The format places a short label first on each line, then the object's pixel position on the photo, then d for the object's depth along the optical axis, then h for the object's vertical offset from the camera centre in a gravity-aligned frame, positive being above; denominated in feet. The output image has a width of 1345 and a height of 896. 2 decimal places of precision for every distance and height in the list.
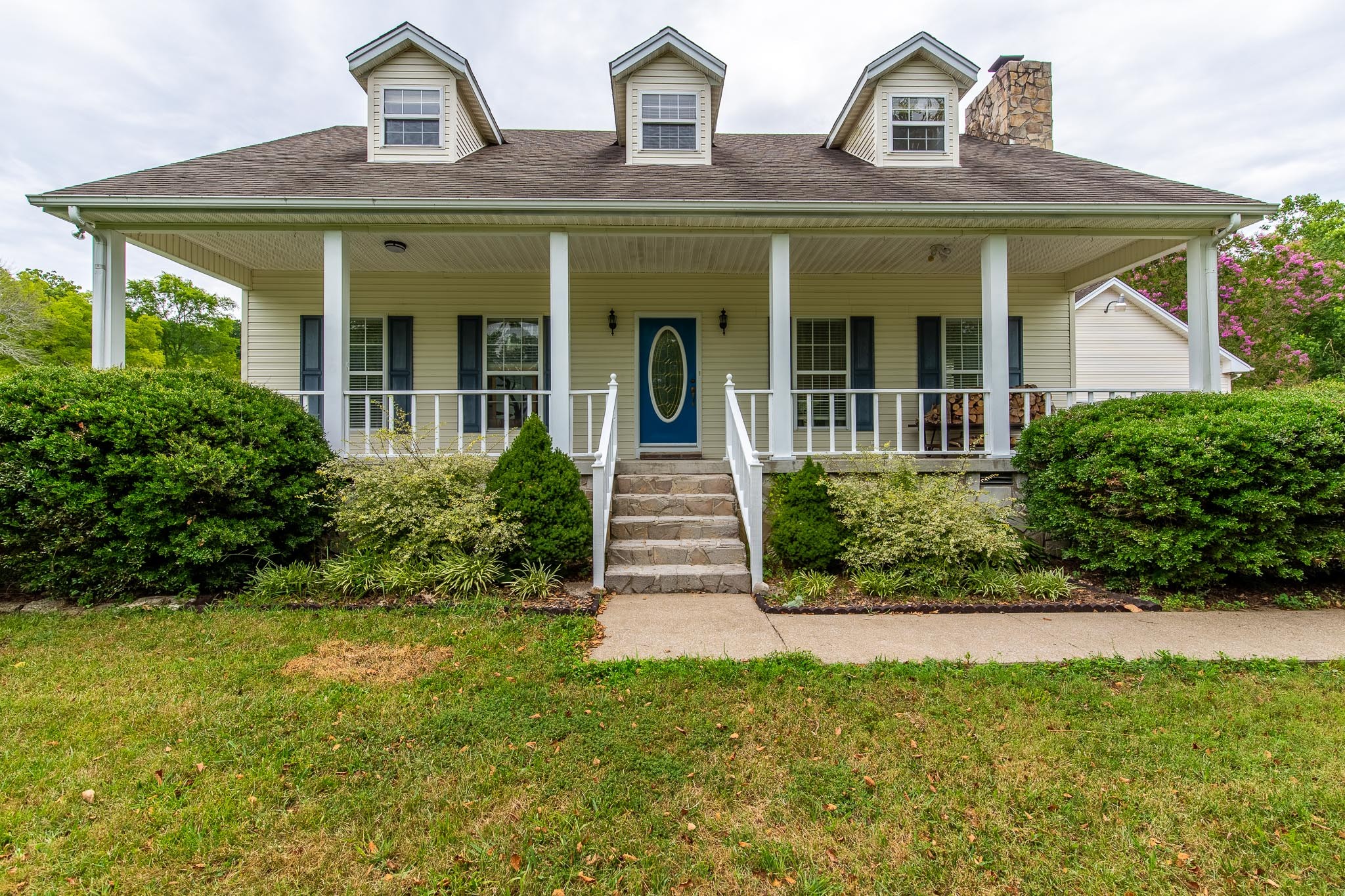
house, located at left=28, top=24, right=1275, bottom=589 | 19.84 +8.35
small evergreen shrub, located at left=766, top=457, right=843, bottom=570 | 17.20 -2.15
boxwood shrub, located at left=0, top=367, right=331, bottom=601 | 14.29 -0.68
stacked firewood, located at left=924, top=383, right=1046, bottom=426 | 25.86 +2.03
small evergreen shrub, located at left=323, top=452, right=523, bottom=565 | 16.03 -1.56
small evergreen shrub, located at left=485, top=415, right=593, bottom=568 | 16.19 -1.35
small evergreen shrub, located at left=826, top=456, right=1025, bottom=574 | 16.49 -2.20
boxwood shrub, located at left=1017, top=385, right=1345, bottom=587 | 14.74 -1.02
